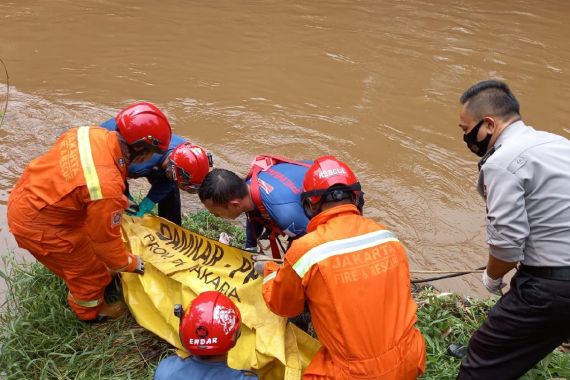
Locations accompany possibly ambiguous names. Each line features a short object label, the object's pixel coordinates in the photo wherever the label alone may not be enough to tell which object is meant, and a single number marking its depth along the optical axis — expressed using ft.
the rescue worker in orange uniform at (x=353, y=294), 7.55
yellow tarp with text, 9.23
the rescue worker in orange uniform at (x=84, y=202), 9.69
